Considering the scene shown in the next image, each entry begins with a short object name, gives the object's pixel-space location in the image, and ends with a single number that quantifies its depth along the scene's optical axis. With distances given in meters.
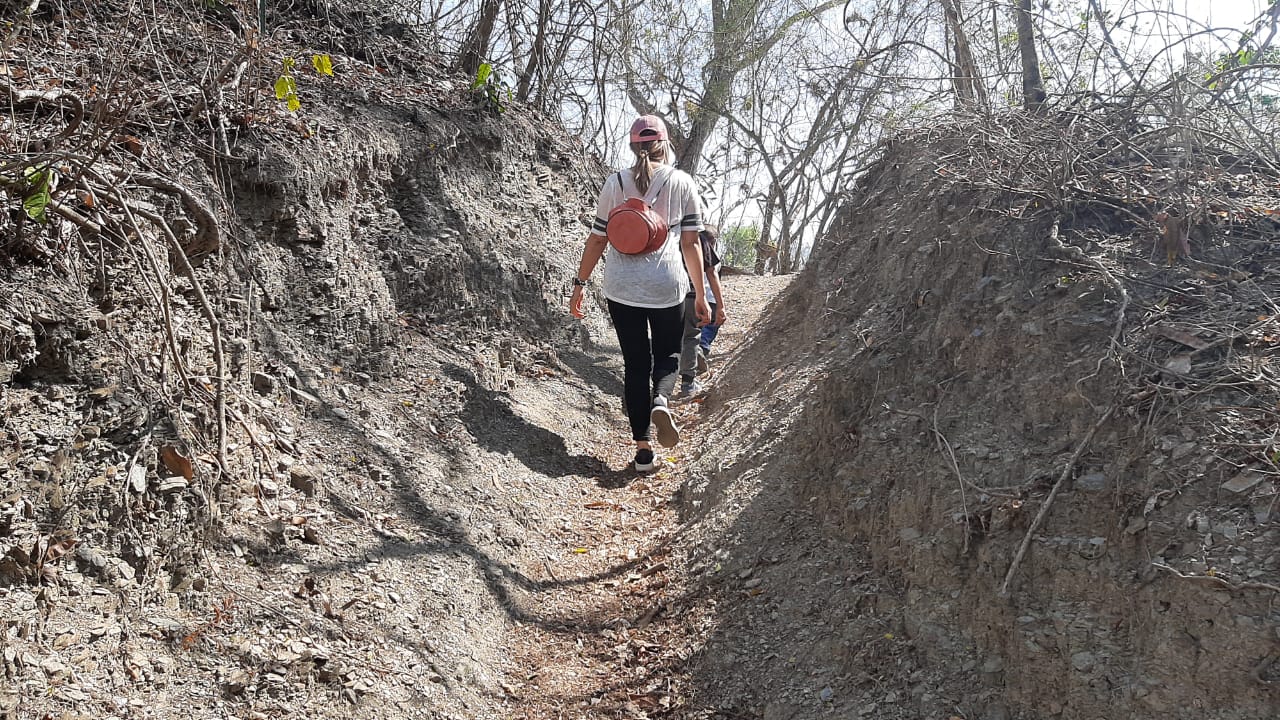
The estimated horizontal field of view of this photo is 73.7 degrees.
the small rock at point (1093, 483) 2.86
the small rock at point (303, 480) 3.82
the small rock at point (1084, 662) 2.52
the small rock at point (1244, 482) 2.54
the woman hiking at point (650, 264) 4.85
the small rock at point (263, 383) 4.06
